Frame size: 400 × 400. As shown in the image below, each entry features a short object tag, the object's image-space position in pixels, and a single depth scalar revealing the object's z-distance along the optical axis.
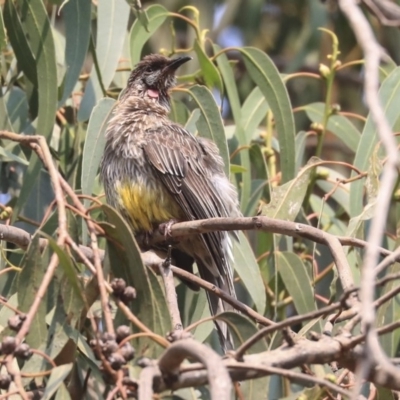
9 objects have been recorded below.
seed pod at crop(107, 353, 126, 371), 3.96
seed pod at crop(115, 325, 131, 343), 4.19
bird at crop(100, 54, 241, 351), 7.64
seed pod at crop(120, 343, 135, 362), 4.05
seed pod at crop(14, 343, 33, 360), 4.08
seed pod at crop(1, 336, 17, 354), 3.95
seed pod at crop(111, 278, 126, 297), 4.59
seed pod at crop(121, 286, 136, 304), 4.60
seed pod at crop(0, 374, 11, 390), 3.98
